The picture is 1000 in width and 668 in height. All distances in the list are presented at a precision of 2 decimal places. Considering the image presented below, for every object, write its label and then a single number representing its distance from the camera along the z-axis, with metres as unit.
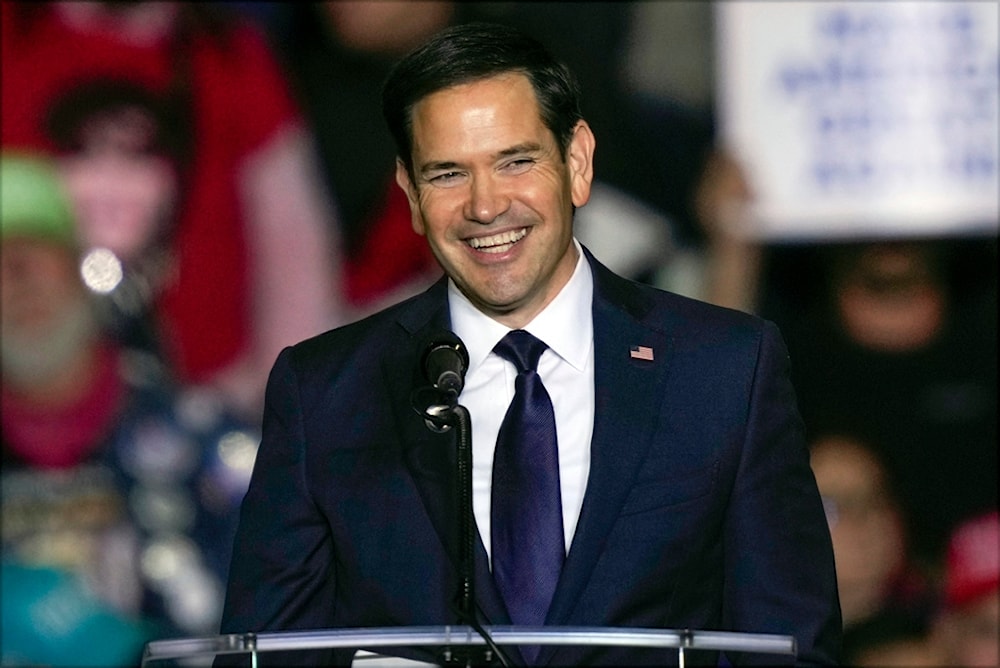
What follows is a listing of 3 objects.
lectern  8.03
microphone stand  8.15
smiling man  8.31
